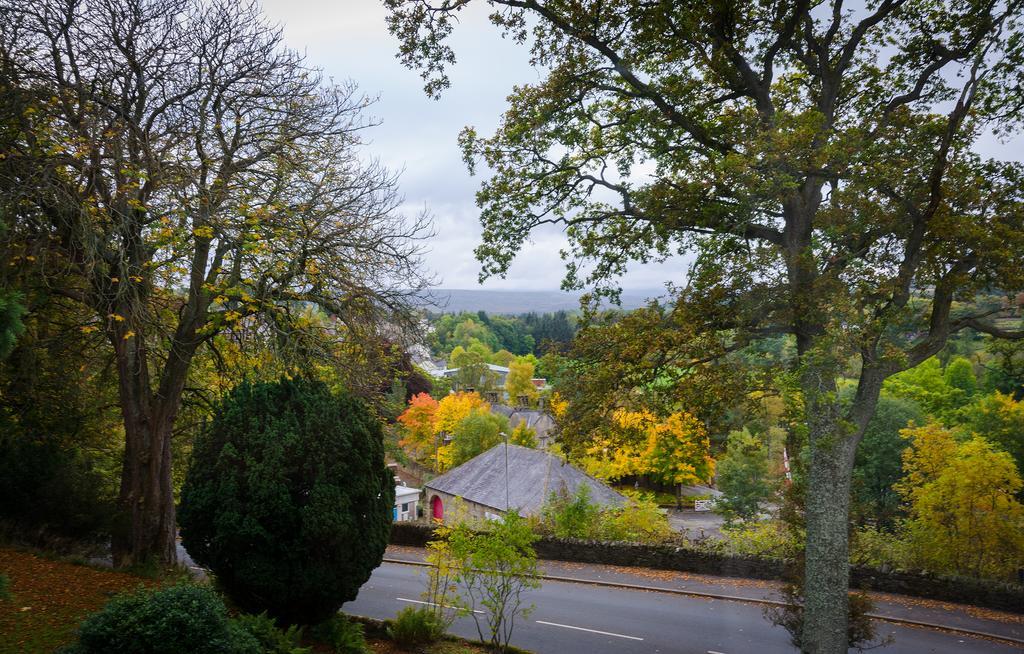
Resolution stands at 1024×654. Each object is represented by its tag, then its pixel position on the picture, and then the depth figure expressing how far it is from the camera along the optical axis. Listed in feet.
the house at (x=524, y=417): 171.51
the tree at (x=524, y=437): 145.48
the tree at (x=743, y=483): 116.16
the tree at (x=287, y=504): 29.60
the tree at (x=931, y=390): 135.33
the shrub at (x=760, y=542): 60.54
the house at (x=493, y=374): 244.01
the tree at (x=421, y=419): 153.48
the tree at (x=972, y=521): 58.80
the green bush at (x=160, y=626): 20.07
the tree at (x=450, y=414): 147.84
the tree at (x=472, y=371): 228.22
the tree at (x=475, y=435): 139.95
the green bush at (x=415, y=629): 36.96
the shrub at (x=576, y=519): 72.74
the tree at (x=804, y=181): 32.48
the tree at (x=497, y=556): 36.14
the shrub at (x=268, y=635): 26.23
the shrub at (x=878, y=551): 59.13
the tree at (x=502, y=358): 315.37
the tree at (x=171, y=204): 33.24
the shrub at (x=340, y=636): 32.19
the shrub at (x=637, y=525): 70.03
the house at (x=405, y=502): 120.98
